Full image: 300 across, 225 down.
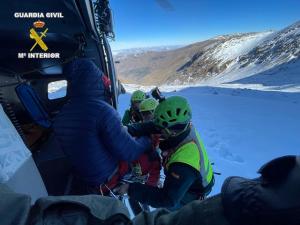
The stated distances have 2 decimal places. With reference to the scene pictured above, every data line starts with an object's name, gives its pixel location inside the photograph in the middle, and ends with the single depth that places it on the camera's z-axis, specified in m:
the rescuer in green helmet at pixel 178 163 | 1.39
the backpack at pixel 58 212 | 0.48
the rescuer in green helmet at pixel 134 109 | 2.87
